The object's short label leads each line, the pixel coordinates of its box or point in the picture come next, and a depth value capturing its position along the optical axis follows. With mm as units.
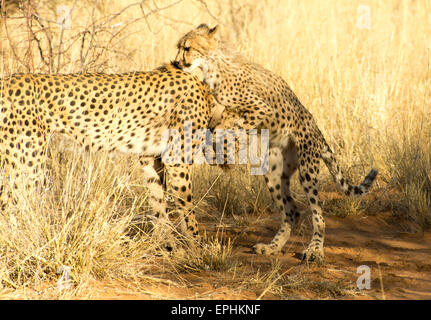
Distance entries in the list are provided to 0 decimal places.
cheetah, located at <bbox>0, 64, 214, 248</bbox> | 7277
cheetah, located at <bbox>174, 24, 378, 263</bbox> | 8469
